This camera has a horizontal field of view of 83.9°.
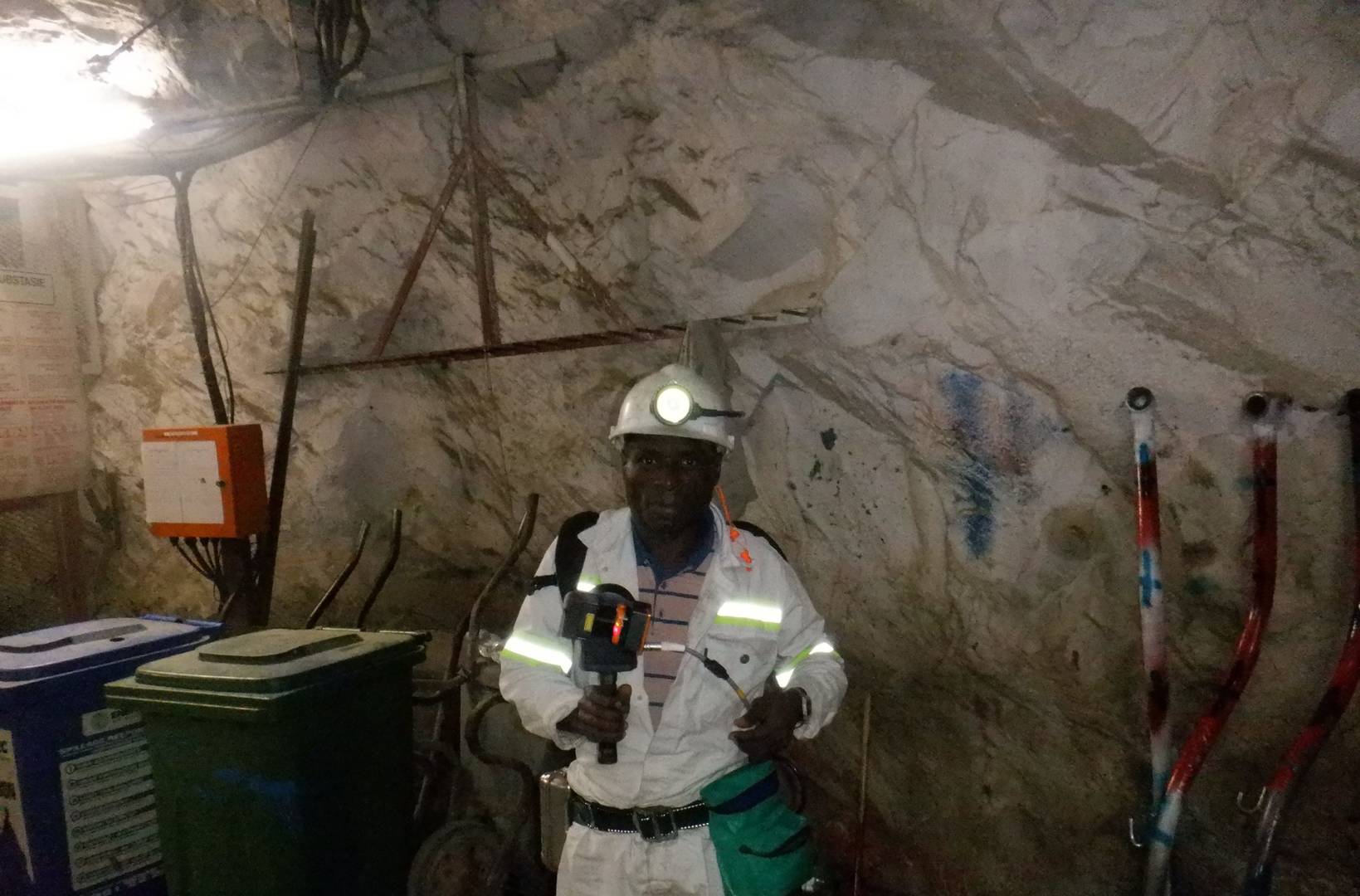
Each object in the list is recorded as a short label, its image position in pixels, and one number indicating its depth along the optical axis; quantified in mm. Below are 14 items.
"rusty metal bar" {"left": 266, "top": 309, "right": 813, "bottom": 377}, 3143
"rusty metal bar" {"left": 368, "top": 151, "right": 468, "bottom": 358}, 3676
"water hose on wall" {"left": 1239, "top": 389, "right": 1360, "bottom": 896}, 2070
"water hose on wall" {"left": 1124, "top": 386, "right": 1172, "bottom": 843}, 2375
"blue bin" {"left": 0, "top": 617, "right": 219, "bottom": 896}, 2619
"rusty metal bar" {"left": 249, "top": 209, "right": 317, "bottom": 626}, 4246
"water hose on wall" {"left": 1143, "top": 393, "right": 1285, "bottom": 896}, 2246
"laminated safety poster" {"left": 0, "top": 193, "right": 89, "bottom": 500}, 5113
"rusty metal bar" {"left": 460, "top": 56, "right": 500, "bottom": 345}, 3609
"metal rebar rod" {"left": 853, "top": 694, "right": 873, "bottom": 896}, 3162
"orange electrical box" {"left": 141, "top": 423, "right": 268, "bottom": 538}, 4039
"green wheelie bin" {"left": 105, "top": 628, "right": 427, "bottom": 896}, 2451
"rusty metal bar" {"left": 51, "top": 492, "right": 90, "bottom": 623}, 5504
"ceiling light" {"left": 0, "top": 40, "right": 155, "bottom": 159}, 4320
